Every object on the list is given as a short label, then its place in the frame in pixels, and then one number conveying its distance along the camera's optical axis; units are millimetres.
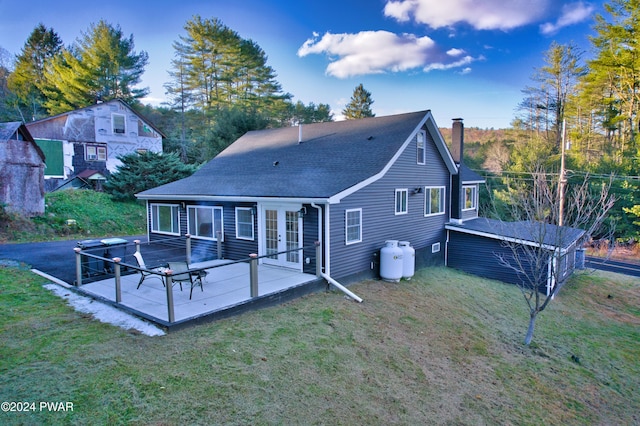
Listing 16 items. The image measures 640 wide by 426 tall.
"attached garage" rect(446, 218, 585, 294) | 12305
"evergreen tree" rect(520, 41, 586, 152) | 27391
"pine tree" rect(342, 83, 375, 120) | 41438
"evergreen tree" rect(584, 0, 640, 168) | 22406
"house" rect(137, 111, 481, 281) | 9320
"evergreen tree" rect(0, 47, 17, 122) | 26219
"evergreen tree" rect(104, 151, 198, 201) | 19562
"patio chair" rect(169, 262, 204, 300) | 7168
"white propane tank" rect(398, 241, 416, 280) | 10734
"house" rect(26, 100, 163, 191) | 21562
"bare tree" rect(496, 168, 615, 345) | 7352
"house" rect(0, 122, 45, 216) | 13969
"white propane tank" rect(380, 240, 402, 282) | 10352
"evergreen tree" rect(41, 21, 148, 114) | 27969
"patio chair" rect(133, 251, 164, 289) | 7704
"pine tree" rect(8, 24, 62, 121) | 29681
